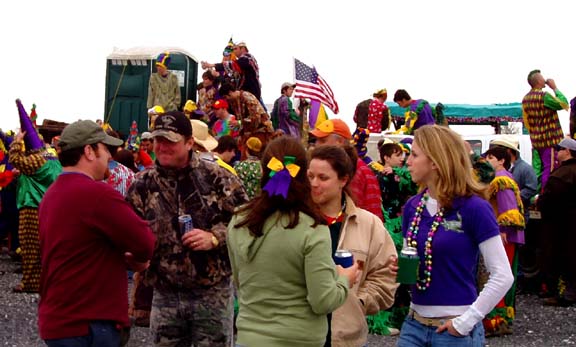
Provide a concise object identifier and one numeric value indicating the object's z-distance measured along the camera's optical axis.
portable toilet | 18.14
